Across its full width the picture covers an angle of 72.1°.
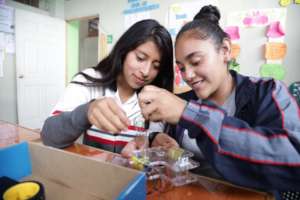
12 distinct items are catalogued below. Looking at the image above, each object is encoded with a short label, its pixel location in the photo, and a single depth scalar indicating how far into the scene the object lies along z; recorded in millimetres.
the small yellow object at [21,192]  288
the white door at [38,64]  2717
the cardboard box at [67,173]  326
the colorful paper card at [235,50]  1833
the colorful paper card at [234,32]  1825
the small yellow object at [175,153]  562
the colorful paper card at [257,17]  1656
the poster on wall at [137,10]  2365
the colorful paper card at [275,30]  1648
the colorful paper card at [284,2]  1614
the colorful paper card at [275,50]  1662
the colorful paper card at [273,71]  1683
